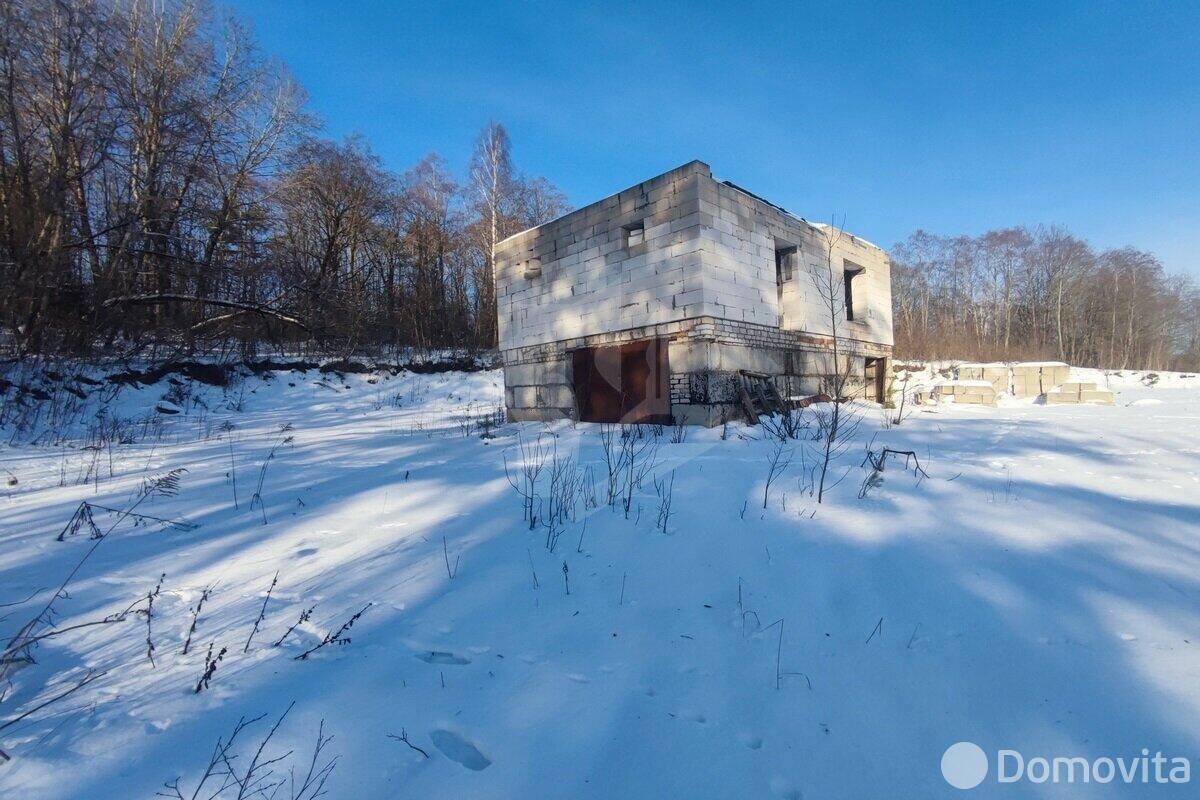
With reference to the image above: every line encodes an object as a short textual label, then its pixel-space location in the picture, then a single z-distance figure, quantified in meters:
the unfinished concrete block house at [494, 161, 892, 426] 7.45
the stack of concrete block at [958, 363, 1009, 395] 17.42
